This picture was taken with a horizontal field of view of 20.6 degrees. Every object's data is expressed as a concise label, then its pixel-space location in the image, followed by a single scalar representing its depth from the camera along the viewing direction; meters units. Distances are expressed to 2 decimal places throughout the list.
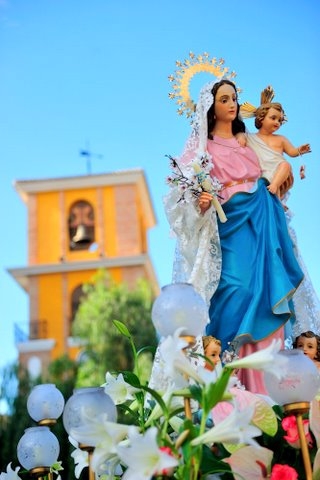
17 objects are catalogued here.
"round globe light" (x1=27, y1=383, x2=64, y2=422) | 3.69
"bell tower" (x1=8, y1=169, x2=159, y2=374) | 28.95
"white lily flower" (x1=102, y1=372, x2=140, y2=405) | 3.04
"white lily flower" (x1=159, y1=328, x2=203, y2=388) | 2.44
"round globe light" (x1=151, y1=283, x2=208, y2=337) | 2.62
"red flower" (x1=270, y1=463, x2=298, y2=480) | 2.70
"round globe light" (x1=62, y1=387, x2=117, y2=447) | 2.79
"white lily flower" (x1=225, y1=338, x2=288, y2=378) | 2.47
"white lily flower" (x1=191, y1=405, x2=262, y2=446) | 2.39
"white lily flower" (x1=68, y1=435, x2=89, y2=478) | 3.23
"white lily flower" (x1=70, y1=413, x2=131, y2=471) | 2.52
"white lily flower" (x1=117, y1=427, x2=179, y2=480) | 2.25
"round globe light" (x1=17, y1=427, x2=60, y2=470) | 3.40
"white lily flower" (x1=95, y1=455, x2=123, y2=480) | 2.72
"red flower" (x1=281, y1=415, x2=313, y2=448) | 2.88
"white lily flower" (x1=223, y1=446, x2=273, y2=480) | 2.76
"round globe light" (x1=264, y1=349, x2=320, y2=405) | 2.70
